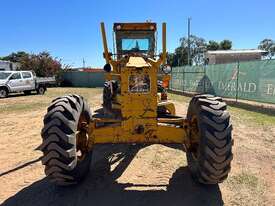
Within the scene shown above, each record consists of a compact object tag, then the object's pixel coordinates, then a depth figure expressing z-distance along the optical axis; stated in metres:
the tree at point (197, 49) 46.36
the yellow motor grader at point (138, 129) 2.75
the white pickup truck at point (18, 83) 14.71
